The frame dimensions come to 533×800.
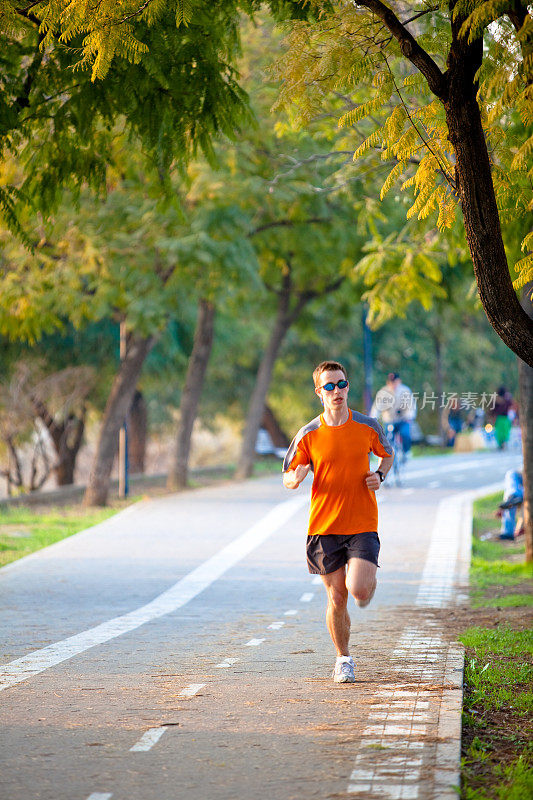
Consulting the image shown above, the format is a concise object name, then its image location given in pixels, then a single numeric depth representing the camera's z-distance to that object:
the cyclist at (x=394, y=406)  21.50
